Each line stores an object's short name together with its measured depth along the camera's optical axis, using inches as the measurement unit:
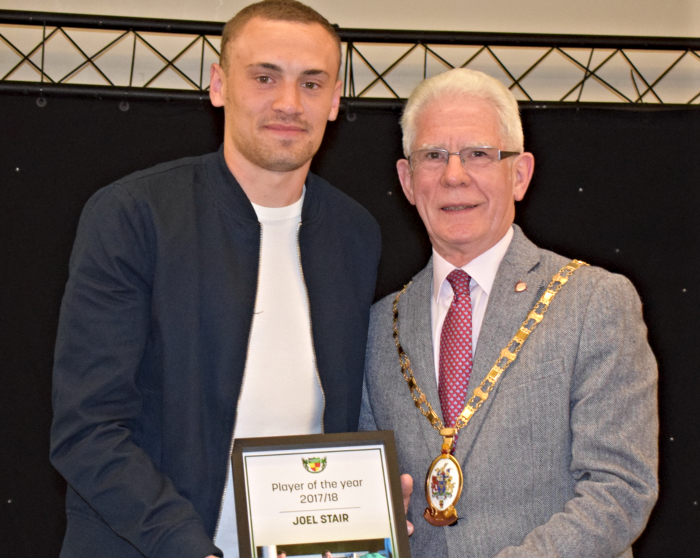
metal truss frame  146.6
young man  77.4
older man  77.9
